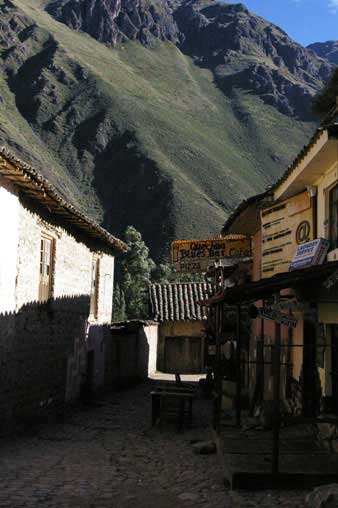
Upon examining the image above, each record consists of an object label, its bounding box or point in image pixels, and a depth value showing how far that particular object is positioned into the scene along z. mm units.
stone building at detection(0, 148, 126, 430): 11539
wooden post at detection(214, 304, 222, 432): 10844
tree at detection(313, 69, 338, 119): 18973
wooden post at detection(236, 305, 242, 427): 10703
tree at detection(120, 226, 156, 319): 40469
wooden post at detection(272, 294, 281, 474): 7652
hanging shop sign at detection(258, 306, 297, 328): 7961
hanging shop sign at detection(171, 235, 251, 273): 16688
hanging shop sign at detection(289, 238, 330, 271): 9727
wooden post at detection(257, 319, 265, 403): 13281
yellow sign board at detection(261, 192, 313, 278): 11195
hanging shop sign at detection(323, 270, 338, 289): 7910
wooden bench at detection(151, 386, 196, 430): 13861
